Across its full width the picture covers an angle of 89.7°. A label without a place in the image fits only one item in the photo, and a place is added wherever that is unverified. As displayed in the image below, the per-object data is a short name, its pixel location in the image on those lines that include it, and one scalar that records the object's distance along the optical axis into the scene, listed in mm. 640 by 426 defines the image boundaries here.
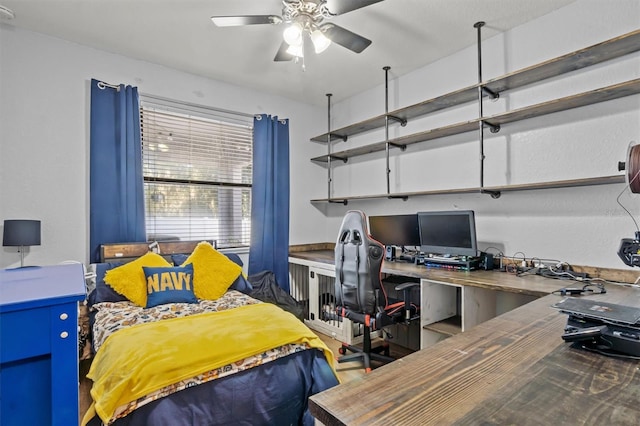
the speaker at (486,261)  2445
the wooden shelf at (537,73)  1906
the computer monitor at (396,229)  2967
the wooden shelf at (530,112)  1913
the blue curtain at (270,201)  3521
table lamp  2207
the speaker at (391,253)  3071
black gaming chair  2238
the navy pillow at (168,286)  2441
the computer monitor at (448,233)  2441
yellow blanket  1366
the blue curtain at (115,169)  2705
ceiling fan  1846
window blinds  3070
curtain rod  2730
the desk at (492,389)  564
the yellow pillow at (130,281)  2447
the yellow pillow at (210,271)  2686
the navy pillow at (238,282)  2900
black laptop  834
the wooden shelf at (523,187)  1949
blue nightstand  957
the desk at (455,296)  1921
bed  1358
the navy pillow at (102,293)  2439
